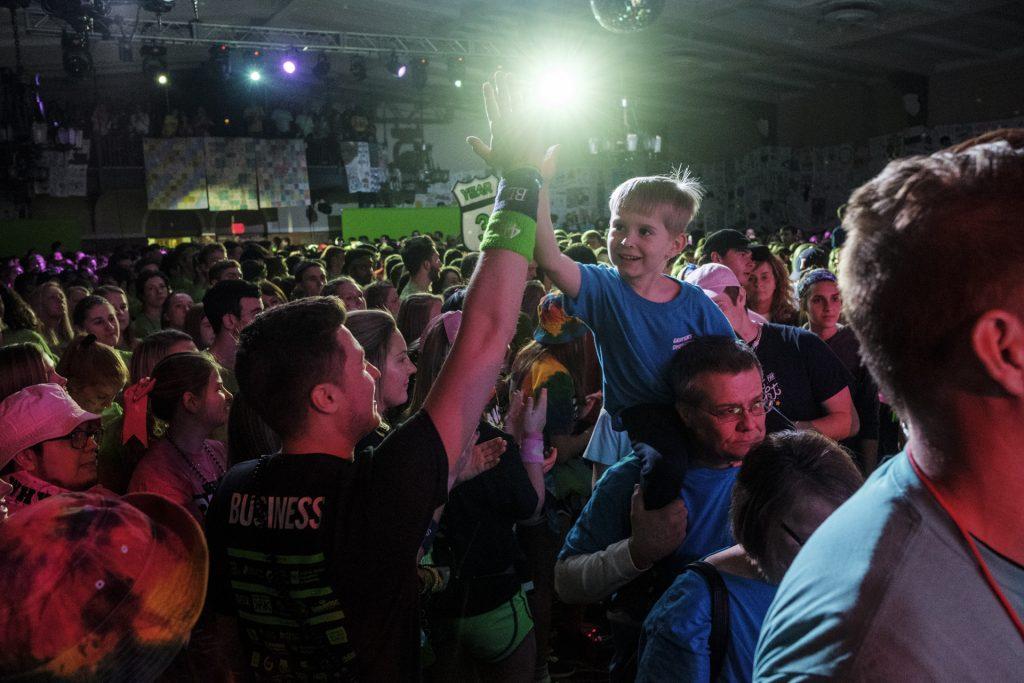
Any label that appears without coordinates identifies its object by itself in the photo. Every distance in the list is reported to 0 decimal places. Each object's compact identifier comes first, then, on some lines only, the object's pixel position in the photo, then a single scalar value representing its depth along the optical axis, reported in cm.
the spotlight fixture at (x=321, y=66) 1925
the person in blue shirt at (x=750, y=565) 160
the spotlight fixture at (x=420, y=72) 1891
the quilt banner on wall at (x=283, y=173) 2558
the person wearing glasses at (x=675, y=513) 206
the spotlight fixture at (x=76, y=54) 1320
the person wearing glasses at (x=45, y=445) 259
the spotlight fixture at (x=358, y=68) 1884
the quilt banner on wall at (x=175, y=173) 2406
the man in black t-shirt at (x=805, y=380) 331
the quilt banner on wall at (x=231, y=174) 2472
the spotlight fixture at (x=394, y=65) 1848
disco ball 866
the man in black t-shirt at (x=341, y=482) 149
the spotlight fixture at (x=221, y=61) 1734
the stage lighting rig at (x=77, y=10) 1005
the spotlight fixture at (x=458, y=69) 1873
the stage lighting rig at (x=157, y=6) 1092
